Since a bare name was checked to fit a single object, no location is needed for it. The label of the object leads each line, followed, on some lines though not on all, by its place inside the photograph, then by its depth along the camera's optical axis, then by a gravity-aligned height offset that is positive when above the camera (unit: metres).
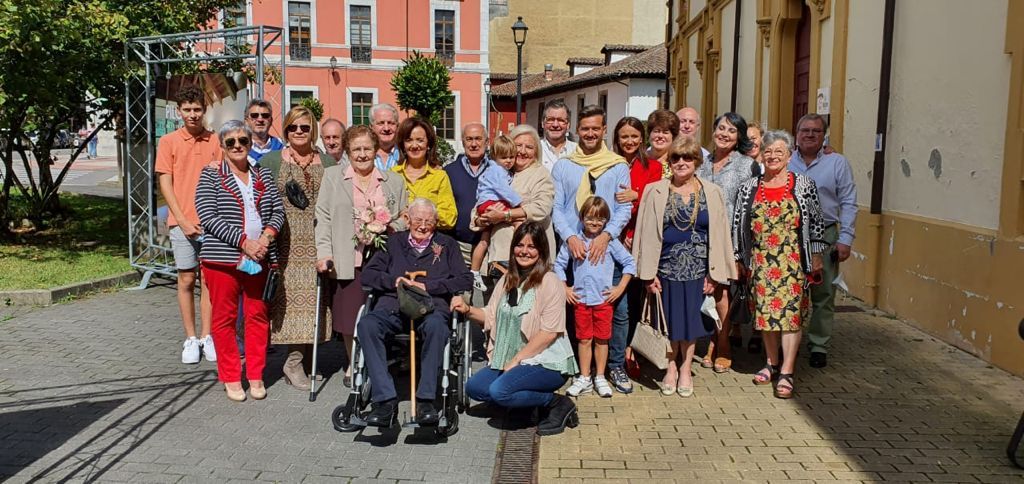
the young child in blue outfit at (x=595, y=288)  5.68 -0.86
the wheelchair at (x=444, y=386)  4.84 -1.36
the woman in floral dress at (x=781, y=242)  5.76 -0.53
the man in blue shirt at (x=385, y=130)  6.39 +0.22
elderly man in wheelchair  4.81 -0.85
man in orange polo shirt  6.18 -0.25
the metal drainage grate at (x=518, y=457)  4.36 -1.64
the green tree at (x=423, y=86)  34.06 +3.02
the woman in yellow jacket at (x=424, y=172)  5.91 -0.09
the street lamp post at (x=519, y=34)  23.28 +3.61
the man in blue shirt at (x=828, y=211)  6.41 -0.35
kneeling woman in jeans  5.01 -1.12
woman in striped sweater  5.38 -0.57
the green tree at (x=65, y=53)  9.12 +1.18
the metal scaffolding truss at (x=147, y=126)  9.17 +0.34
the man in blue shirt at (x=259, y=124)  6.50 +0.26
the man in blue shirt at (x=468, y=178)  6.19 -0.14
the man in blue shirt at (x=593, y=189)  5.72 -0.19
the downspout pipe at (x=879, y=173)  8.42 -0.06
